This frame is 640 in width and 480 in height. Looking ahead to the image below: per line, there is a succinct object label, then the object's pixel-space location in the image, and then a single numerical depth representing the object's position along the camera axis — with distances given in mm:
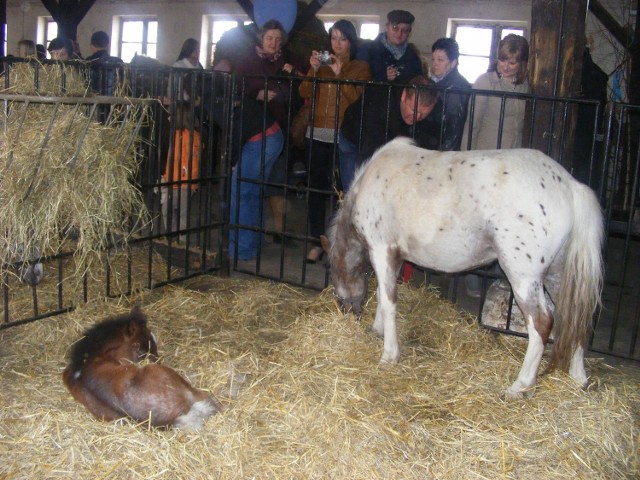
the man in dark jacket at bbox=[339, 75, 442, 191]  4957
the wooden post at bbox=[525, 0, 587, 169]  4727
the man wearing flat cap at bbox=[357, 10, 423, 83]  6285
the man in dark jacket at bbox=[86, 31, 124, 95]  4805
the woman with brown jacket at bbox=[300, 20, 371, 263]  6031
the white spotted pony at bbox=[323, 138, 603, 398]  3686
